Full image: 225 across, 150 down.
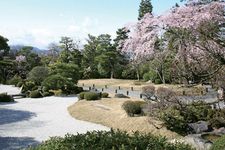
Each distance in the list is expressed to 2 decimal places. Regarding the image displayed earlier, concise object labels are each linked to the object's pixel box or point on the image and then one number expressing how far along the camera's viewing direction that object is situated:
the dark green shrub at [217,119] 12.30
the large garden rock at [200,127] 11.82
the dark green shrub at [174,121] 12.35
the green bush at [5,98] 22.36
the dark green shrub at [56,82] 25.54
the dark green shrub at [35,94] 24.12
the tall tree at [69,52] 39.90
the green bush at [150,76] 33.14
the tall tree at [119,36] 39.48
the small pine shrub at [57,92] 24.67
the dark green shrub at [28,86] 26.66
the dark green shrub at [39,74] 29.42
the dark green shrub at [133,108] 15.06
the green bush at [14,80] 32.81
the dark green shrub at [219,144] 6.38
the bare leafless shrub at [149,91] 14.34
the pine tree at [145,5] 38.72
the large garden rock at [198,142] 8.68
